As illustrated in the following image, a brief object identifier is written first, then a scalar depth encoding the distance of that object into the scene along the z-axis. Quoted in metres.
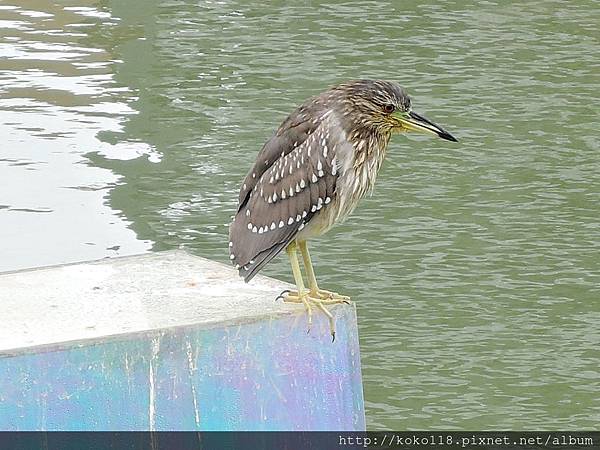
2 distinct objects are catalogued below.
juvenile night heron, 10.66
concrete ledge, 9.35
